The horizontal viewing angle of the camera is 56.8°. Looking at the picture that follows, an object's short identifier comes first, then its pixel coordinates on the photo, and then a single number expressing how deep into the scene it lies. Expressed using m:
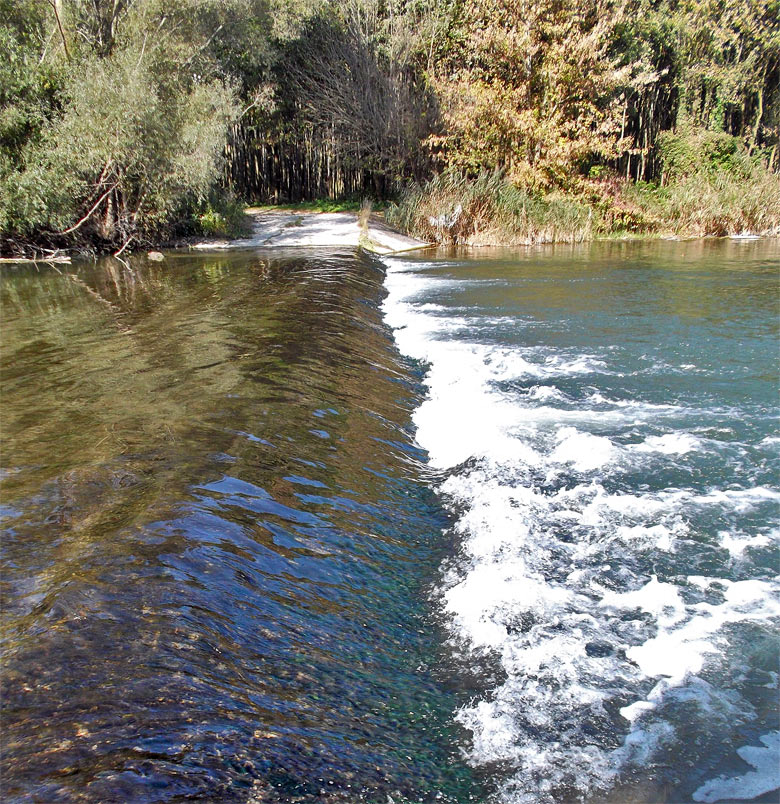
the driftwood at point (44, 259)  16.80
